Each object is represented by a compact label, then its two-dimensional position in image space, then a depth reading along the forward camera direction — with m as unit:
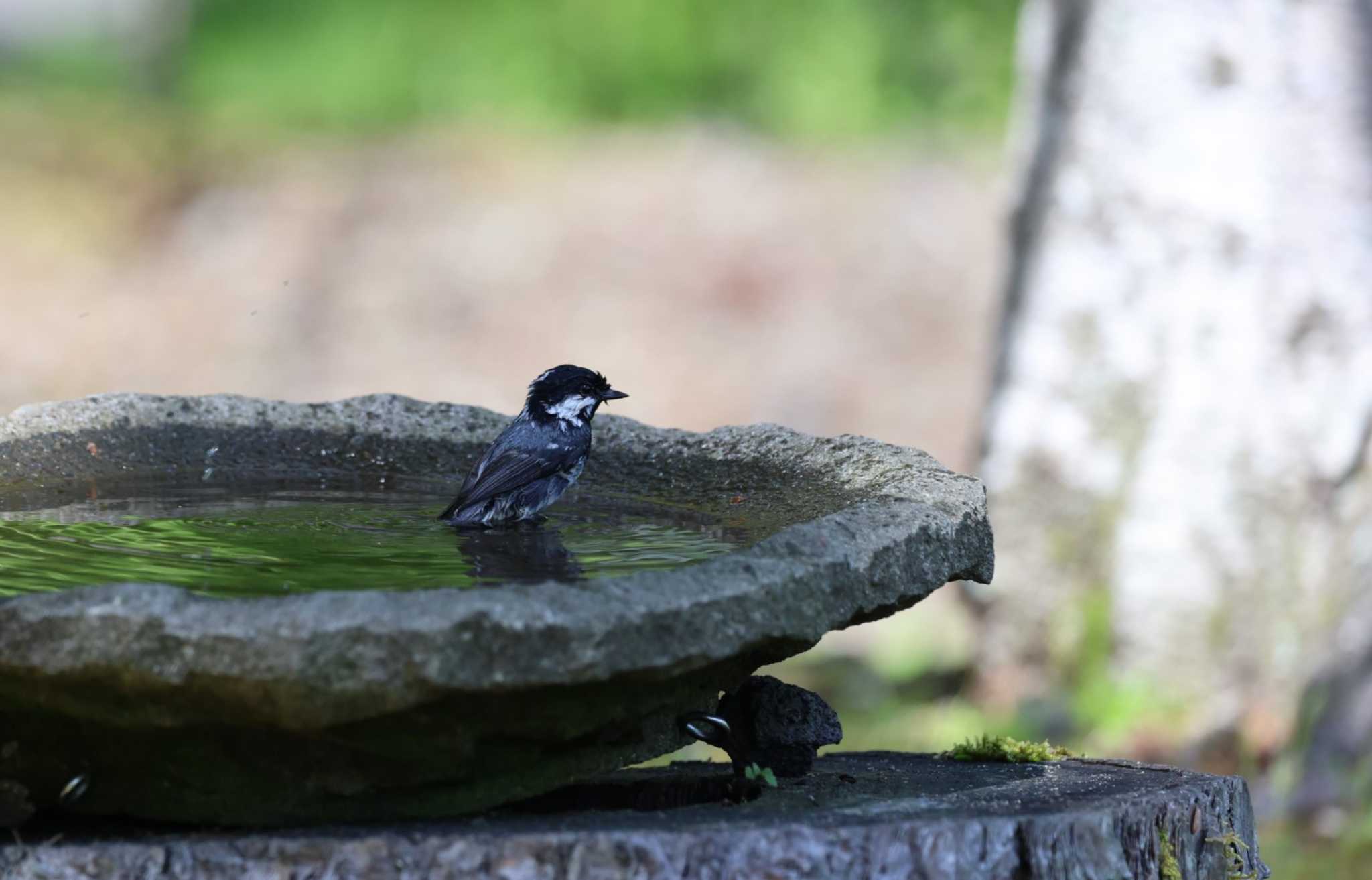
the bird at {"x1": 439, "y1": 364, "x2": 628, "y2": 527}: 7.32
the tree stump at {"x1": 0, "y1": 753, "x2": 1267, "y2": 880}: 4.74
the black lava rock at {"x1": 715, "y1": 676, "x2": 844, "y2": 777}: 6.27
